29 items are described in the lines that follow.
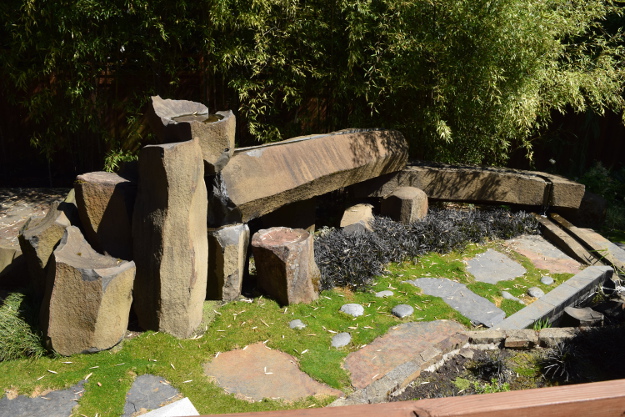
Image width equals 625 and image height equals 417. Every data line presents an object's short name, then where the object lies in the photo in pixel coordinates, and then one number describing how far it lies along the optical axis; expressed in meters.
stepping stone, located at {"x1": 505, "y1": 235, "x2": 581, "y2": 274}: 5.09
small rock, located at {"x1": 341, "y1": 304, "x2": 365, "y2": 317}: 3.87
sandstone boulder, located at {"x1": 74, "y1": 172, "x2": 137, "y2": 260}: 3.46
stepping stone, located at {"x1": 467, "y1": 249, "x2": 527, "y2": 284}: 4.77
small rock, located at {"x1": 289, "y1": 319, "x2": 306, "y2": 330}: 3.61
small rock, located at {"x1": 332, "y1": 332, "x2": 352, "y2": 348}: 3.44
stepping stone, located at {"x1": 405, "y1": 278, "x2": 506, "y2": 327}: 3.98
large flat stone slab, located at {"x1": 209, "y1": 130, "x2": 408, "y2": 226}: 3.96
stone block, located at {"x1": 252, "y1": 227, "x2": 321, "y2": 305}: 3.79
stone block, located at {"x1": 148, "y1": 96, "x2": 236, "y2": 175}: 3.59
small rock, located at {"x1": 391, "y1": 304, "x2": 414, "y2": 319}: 3.89
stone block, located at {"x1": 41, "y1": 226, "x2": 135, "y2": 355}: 2.99
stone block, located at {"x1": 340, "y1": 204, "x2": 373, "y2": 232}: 5.50
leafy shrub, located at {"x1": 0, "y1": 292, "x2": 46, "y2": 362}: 3.10
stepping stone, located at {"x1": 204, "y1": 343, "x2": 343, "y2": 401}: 2.91
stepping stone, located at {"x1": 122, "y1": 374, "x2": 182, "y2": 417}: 2.71
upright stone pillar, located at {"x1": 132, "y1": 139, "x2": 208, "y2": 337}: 3.22
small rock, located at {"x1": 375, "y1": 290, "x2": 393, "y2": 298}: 4.22
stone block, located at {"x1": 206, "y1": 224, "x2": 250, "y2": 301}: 3.82
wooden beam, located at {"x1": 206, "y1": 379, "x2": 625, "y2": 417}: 0.96
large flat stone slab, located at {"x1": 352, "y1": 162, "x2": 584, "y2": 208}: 6.07
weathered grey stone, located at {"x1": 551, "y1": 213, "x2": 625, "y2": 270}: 5.18
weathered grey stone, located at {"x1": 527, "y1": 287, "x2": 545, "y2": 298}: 4.45
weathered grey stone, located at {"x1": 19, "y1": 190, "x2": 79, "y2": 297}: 3.38
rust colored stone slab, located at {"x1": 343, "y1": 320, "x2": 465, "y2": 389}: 3.12
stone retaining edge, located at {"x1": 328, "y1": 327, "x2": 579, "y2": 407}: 2.91
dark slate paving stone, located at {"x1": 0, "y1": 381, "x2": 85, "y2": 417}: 2.64
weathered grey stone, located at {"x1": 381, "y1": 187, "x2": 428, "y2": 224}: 5.58
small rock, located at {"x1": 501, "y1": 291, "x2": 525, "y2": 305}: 4.34
